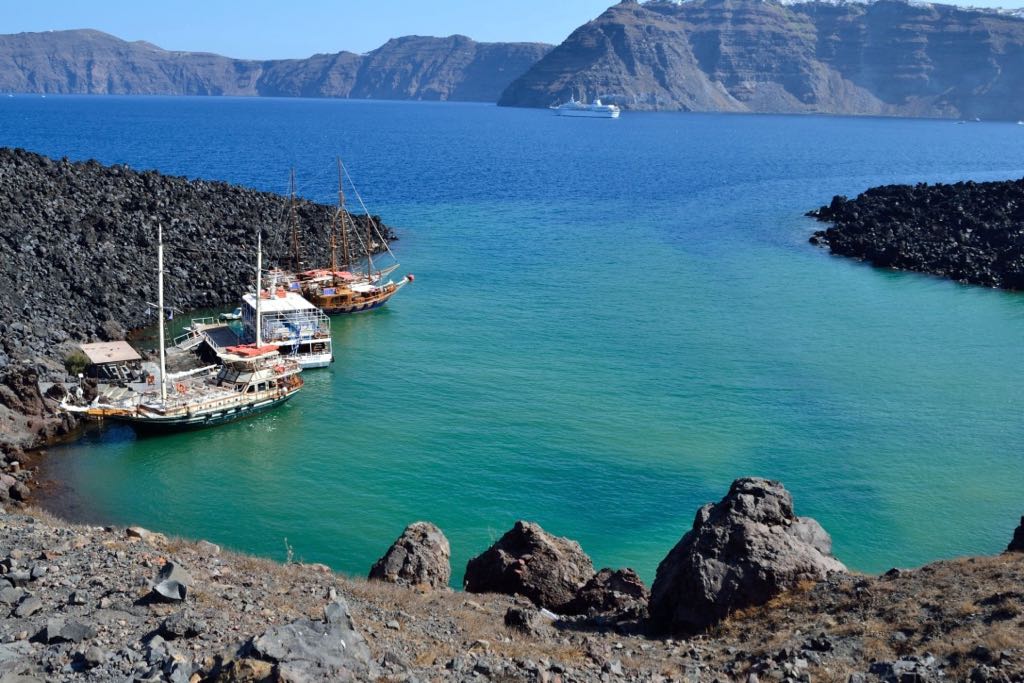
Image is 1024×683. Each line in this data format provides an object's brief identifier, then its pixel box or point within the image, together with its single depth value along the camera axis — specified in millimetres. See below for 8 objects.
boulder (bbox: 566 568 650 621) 21984
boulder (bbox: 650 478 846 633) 20109
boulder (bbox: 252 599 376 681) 14453
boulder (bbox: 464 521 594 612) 23281
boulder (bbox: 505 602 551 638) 19473
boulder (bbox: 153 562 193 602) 17609
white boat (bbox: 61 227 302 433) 38281
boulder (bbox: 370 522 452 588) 23125
